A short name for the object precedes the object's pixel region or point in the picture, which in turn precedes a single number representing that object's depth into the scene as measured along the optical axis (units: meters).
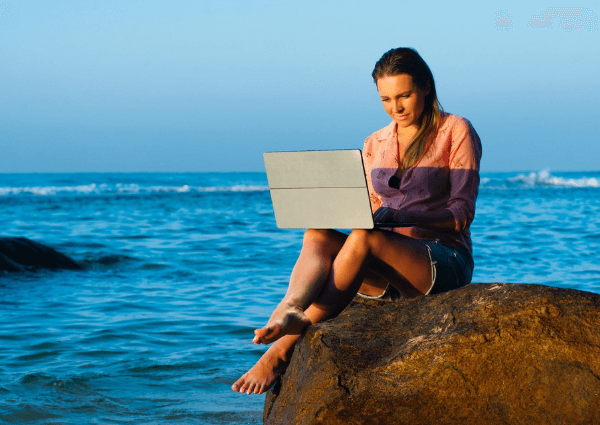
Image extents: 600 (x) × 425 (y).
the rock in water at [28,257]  8.55
